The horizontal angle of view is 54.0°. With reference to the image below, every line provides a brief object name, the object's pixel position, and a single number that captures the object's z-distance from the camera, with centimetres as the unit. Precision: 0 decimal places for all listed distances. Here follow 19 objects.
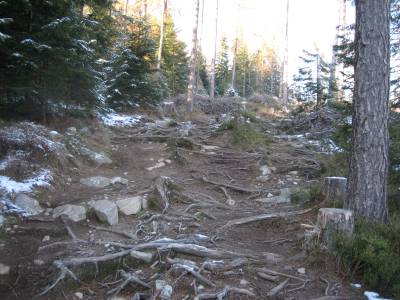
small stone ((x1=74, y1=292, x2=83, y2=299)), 436
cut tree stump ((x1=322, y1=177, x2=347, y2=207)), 636
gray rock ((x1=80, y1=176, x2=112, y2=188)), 805
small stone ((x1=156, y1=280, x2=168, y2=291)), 424
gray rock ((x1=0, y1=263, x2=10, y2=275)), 482
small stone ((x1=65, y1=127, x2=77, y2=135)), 975
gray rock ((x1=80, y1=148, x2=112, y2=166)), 942
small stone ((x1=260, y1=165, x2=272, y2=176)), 1023
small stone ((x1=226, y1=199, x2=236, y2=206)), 798
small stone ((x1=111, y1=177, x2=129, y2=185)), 832
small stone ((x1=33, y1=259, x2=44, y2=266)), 502
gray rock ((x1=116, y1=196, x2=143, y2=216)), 679
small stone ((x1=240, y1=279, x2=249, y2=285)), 445
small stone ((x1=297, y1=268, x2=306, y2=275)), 475
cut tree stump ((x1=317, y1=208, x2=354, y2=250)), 493
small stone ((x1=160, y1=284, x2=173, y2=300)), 414
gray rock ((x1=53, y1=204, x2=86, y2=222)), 629
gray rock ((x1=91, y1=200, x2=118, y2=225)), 635
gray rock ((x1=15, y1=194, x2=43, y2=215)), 632
